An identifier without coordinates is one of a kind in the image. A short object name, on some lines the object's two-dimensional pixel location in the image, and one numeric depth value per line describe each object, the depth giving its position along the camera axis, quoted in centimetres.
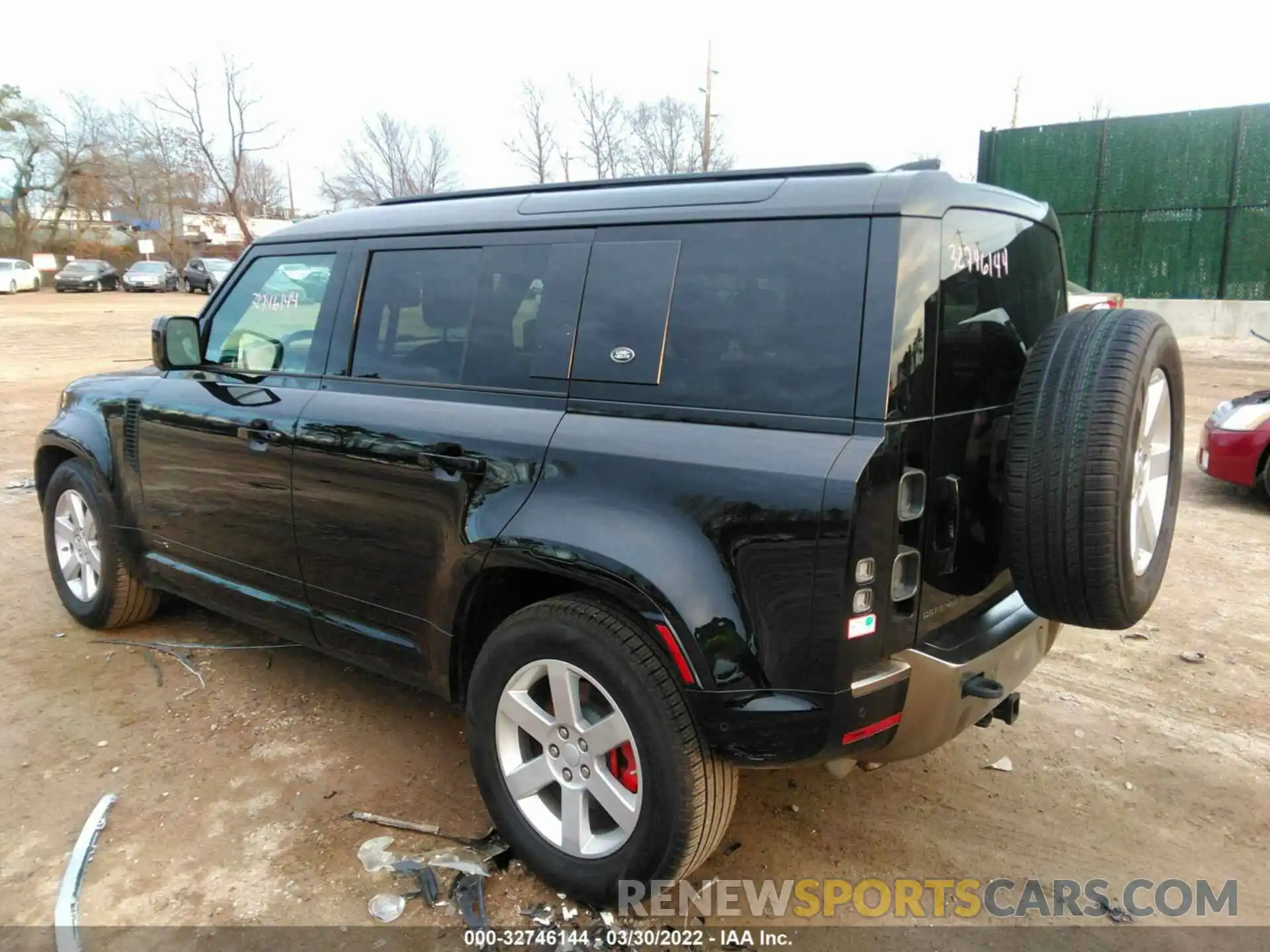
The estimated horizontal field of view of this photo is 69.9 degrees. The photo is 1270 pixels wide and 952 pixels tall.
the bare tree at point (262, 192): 5700
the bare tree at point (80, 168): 4919
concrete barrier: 1764
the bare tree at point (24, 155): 4662
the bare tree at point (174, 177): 4656
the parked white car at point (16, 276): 3397
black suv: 219
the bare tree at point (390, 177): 4256
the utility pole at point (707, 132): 2530
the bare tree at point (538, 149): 3706
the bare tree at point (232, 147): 4409
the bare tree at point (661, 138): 3734
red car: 650
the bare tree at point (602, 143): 3678
